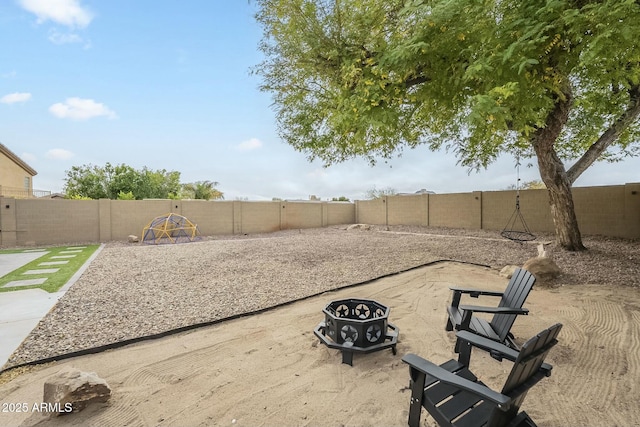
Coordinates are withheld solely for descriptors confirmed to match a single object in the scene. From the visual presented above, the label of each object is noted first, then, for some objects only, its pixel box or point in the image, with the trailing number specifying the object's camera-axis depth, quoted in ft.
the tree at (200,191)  82.54
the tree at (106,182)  67.67
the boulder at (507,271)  16.87
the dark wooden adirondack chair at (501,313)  8.33
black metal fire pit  8.00
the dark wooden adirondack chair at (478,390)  4.36
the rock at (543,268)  15.69
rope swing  31.41
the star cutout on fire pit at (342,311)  9.62
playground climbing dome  39.14
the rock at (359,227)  46.14
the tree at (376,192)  78.28
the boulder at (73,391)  6.04
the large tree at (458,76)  12.26
